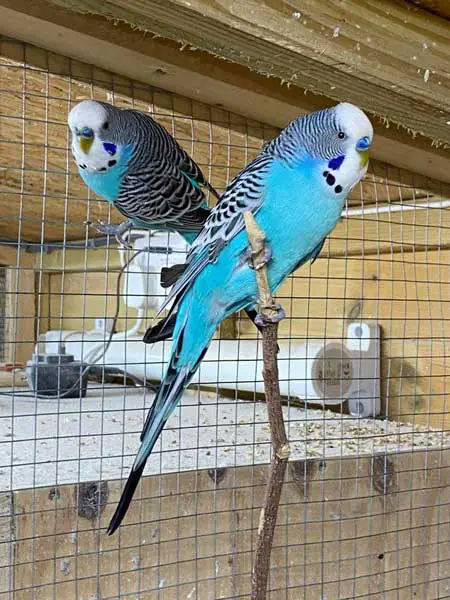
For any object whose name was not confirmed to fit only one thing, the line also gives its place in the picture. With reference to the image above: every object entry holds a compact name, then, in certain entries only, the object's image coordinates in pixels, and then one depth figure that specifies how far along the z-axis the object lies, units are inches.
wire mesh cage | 33.2
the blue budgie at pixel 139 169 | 27.6
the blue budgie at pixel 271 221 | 24.8
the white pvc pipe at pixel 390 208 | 47.4
